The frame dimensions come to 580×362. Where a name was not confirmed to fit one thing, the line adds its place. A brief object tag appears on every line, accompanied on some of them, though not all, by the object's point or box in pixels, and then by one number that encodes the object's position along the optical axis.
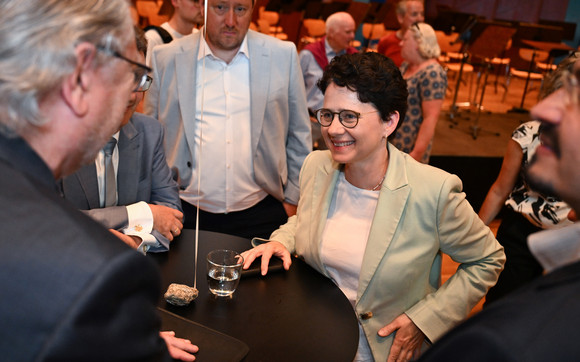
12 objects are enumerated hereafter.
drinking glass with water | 1.55
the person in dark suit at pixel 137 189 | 1.74
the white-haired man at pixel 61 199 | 0.69
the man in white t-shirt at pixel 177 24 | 3.03
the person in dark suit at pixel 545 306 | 0.69
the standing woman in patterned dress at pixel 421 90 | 3.38
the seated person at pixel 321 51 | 4.23
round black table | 1.35
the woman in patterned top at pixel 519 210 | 2.13
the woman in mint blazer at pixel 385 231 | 1.70
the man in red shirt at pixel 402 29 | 4.66
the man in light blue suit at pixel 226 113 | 2.56
